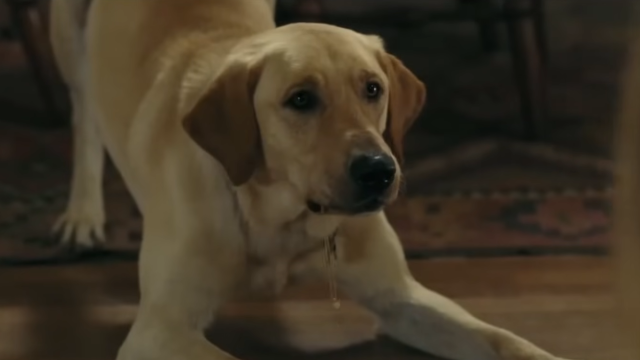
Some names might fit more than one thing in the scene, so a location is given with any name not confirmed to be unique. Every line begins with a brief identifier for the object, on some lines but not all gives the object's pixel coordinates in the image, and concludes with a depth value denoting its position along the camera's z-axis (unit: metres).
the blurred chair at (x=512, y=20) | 4.94
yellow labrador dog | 2.79
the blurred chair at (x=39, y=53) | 5.08
